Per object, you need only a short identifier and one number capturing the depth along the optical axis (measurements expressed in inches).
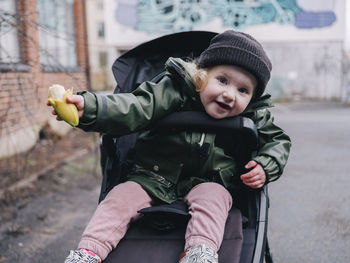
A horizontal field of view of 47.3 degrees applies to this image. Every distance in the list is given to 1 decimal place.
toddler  63.2
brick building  227.0
